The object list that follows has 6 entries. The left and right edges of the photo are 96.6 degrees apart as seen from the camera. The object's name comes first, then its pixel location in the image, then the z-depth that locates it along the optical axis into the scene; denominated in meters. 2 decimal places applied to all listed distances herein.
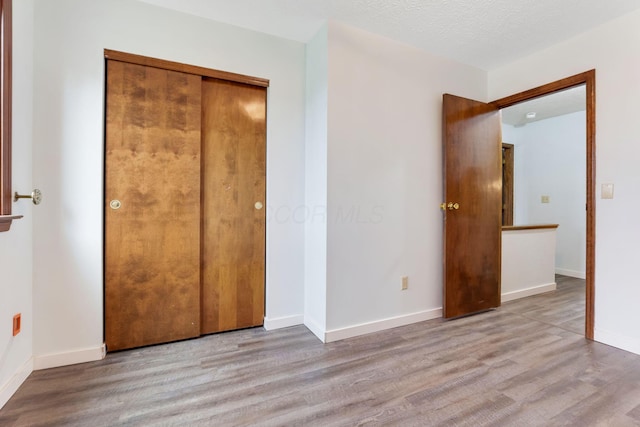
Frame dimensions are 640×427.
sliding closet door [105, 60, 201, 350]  1.96
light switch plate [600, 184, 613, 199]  2.15
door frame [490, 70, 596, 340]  2.24
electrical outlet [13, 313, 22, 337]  1.54
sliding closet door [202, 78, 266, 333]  2.28
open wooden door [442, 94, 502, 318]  2.65
